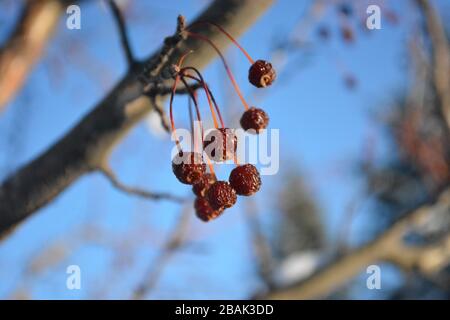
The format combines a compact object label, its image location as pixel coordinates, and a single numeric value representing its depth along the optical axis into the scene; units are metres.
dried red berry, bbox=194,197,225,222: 0.25
